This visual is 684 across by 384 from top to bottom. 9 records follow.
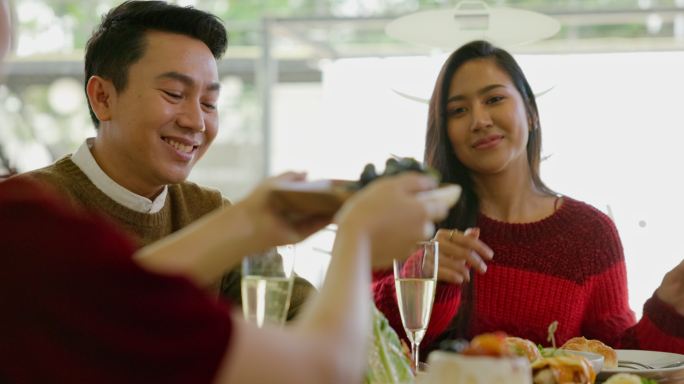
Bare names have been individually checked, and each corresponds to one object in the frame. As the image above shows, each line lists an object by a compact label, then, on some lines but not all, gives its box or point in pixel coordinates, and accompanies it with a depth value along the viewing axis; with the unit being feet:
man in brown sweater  7.13
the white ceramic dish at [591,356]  4.77
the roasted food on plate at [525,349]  4.81
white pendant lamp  10.65
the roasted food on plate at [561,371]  4.41
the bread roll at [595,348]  5.24
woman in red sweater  7.81
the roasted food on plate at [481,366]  3.33
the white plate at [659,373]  4.85
